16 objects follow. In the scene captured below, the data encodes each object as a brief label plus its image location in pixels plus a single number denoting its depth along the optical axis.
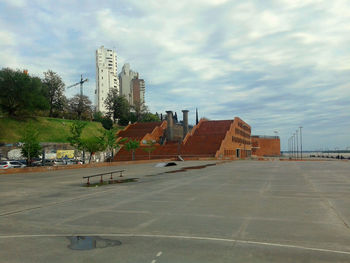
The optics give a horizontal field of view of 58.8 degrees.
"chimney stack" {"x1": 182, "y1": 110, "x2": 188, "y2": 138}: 85.26
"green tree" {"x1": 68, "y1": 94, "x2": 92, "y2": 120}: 92.94
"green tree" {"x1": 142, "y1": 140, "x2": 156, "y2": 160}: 70.13
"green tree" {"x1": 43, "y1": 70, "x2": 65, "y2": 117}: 88.25
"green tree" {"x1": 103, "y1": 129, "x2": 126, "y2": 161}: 58.75
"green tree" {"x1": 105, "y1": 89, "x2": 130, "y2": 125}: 106.75
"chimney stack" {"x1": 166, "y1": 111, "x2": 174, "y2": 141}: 86.06
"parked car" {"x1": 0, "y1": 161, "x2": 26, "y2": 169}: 38.58
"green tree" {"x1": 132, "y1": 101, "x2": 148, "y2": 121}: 118.66
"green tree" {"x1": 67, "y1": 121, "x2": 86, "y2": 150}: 48.03
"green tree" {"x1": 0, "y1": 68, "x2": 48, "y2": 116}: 63.28
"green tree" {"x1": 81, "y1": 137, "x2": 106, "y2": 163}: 51.52
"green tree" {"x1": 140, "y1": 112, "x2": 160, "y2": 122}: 121.59
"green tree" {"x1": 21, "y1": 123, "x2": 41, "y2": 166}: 40.38
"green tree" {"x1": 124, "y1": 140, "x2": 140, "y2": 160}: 66.56
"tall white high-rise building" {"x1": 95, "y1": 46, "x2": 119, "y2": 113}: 170.50
